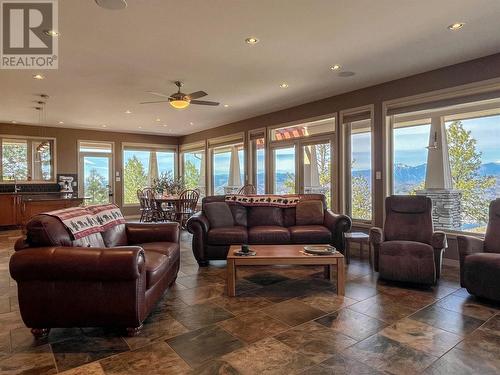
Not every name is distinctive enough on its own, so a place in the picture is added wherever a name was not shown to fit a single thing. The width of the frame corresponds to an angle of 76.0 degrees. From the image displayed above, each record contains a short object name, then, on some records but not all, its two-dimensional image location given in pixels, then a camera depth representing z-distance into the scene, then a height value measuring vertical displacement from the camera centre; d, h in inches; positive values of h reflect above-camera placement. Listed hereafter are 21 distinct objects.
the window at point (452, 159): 168.1 +15.7
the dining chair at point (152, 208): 307.3 -17.4
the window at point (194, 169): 395.6 +26.5
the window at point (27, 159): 328.5 +35.2
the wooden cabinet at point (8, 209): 296.4 -15.5
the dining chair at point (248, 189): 310.9 +0.1
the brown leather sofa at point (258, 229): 173.2 -22.5
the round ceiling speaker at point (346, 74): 185.9 +66.8
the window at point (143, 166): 399.5 +31.5
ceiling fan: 189.8 +54.6
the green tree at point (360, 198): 219.4 -7.2
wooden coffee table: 125.8 -28.5
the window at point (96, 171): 369.7 +24.0
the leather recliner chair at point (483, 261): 118.9 -28.9
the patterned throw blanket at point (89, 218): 107.1 -10.3
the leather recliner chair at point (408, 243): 138.3 -26.0
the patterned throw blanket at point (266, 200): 202.2 -7.0
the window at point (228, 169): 335.9 +22.8
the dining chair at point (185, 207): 293.4 -15.6
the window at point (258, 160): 301.7 +28.0
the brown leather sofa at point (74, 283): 91.2 -26.5
